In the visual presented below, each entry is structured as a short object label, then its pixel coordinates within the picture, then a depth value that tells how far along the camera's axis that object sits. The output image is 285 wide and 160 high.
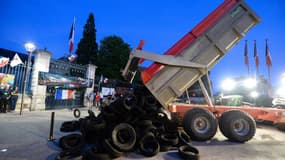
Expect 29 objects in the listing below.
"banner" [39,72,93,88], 9.34
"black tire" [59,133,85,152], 3.12
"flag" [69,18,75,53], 12.01
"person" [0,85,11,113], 7.66
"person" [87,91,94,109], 12.11
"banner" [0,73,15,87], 7.83
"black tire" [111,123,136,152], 2.99
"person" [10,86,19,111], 8.04
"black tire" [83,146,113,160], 2.60
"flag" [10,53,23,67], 8.02
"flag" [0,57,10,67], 7.74
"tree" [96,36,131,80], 20.30
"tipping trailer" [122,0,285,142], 3.97
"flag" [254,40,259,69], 17.38
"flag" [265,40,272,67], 15.94
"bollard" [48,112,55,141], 3.84
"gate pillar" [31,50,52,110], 8.94
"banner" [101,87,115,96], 14.59
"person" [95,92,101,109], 12.88
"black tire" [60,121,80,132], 4.73
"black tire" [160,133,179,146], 3.42
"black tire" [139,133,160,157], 3.02
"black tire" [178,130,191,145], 3.56
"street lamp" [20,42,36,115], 7.92
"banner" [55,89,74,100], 10.23
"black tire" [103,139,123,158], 2.78
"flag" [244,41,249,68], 18.11
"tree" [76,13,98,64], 22.73
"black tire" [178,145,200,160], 2.80
